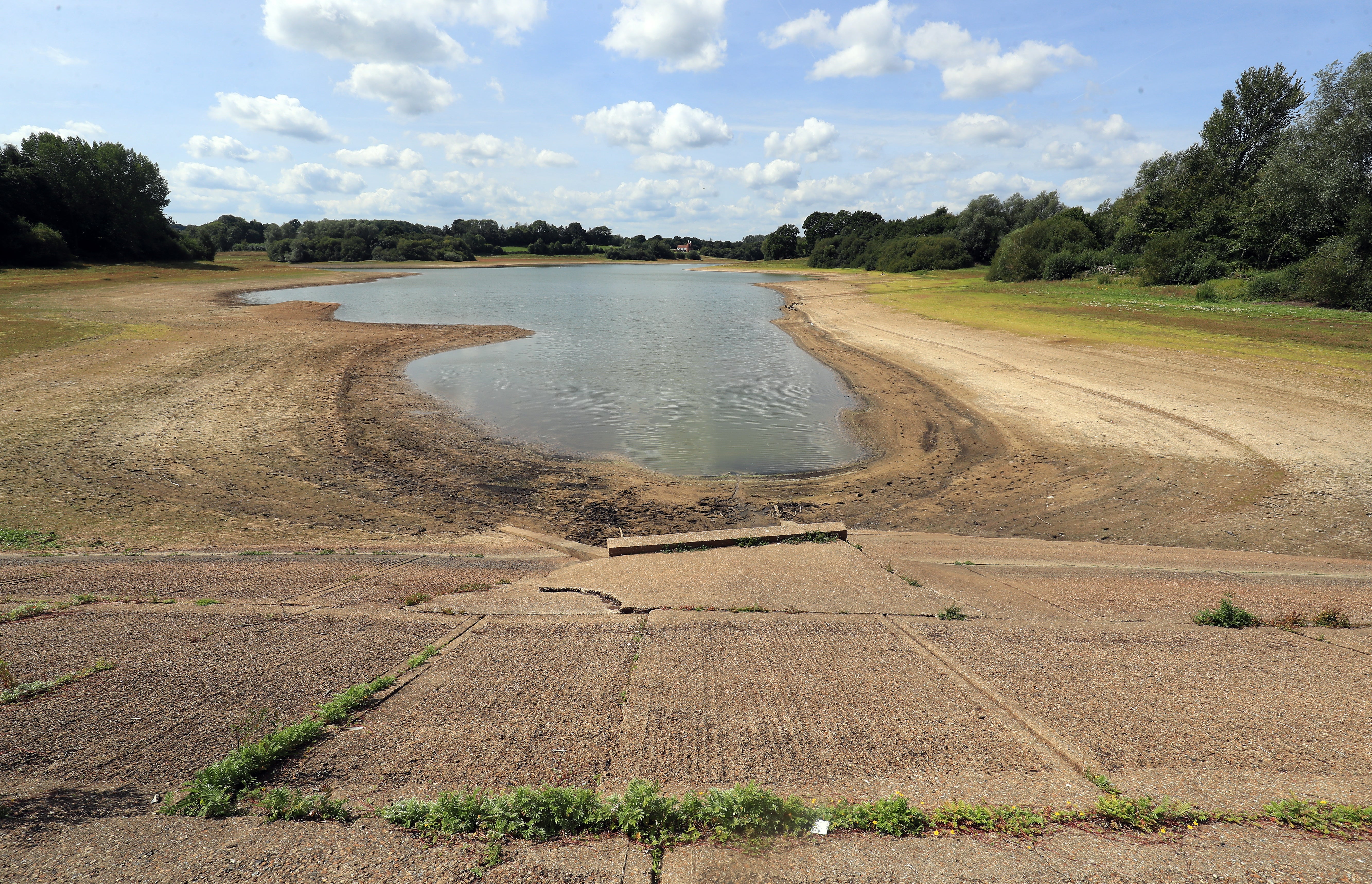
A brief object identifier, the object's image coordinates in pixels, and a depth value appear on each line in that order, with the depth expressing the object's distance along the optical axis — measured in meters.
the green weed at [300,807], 3.20
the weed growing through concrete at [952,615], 6.07
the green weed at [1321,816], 3.15
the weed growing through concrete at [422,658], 4.77
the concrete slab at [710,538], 8.85
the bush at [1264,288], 36.09
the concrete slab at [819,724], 3.57
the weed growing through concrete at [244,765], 3.18
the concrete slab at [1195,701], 3.56
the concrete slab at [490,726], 3.52
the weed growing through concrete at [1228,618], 5.88
